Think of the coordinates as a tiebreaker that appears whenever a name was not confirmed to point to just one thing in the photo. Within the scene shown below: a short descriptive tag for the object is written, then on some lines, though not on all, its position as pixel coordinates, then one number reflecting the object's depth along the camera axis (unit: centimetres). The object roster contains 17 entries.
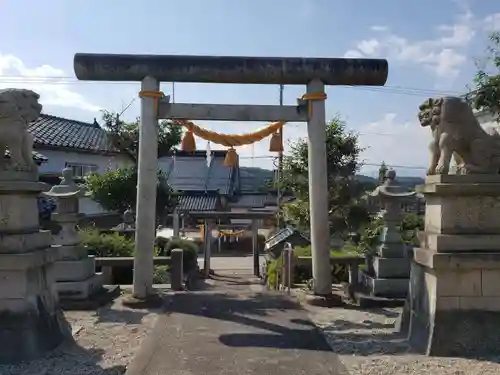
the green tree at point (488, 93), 934
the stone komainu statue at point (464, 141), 544
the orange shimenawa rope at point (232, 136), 869
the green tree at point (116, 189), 1767
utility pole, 1642
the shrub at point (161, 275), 1180
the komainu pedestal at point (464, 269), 527
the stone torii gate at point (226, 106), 789
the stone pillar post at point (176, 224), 1976
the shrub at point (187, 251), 1564
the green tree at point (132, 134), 1800
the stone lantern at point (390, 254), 826
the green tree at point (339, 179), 1416
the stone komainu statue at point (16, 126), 542
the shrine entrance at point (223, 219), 1714
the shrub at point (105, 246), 1246
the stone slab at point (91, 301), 767
